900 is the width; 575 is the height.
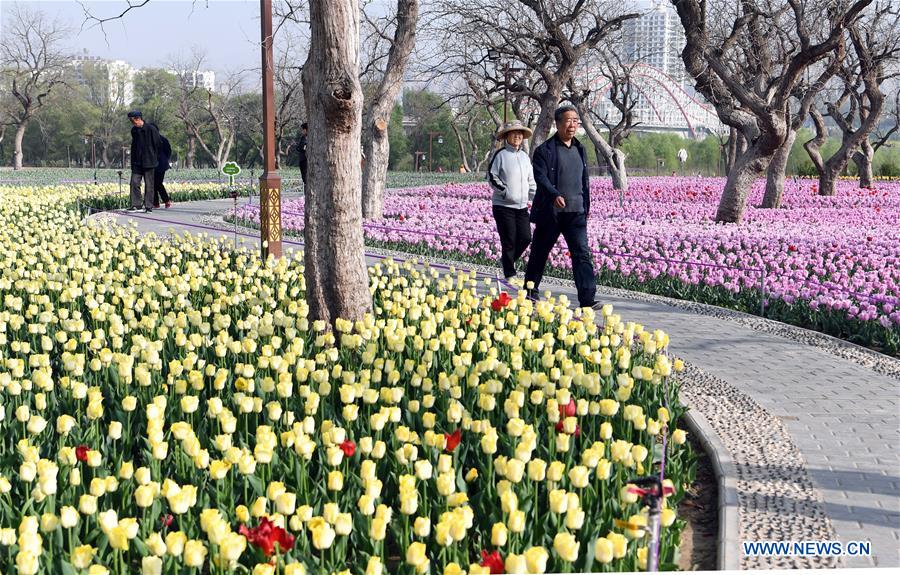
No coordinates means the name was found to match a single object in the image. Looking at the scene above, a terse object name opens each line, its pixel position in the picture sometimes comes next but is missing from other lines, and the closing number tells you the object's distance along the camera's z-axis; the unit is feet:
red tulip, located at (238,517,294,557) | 9.89
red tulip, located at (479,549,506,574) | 9.37
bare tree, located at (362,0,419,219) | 54.70
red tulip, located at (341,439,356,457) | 12.46
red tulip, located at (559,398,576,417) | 14.55
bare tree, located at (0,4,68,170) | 219.82
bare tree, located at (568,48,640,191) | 102.32
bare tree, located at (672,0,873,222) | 57.93
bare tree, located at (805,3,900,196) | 84.43
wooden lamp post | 36.29
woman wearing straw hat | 30.89
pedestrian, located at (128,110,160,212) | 60.03
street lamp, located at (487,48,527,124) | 84.43
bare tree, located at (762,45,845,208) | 75.56
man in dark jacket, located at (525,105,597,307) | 27.94
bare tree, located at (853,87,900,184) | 105.91
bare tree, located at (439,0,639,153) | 73.46
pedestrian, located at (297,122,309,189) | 52.42
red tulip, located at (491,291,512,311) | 23.53
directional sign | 52.24
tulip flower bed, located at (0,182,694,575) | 10.66
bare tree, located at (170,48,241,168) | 228.63
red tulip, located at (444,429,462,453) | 12.75
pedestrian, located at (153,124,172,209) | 64.33
